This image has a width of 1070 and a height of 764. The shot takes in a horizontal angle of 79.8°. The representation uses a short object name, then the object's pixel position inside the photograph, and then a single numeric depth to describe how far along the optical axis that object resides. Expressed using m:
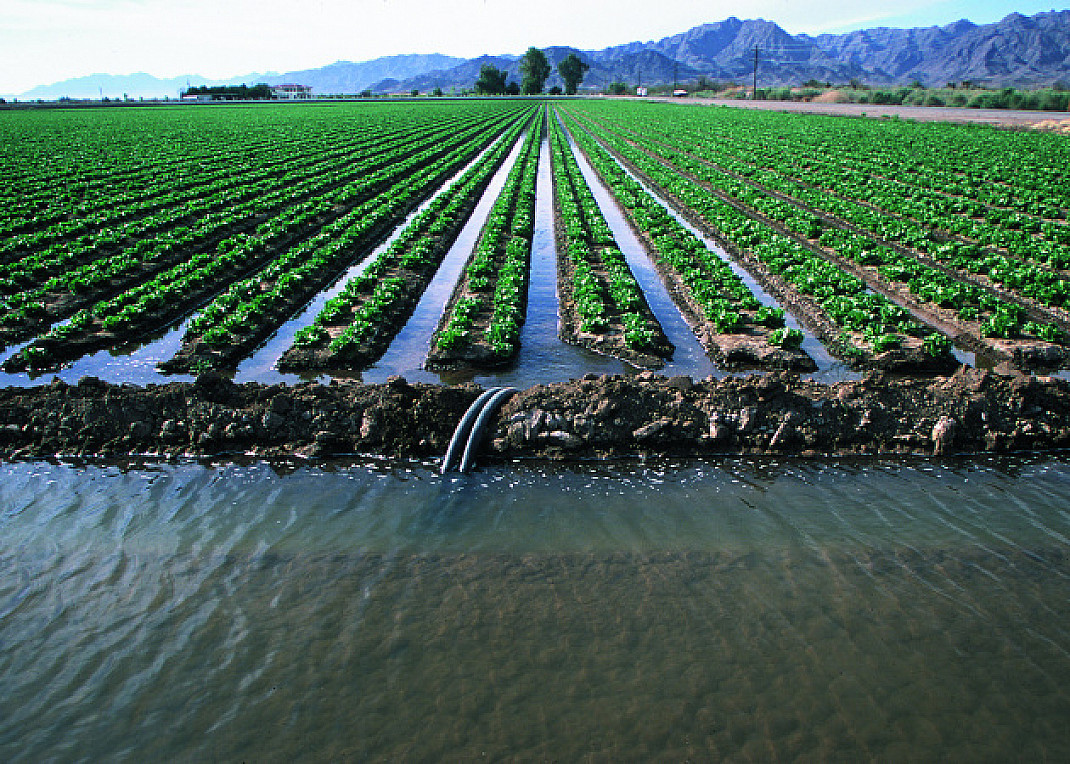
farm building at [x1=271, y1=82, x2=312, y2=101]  167.25
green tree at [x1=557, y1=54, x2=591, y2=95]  179.75
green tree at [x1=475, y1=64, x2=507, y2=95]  166.00
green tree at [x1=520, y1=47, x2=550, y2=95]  172.50
